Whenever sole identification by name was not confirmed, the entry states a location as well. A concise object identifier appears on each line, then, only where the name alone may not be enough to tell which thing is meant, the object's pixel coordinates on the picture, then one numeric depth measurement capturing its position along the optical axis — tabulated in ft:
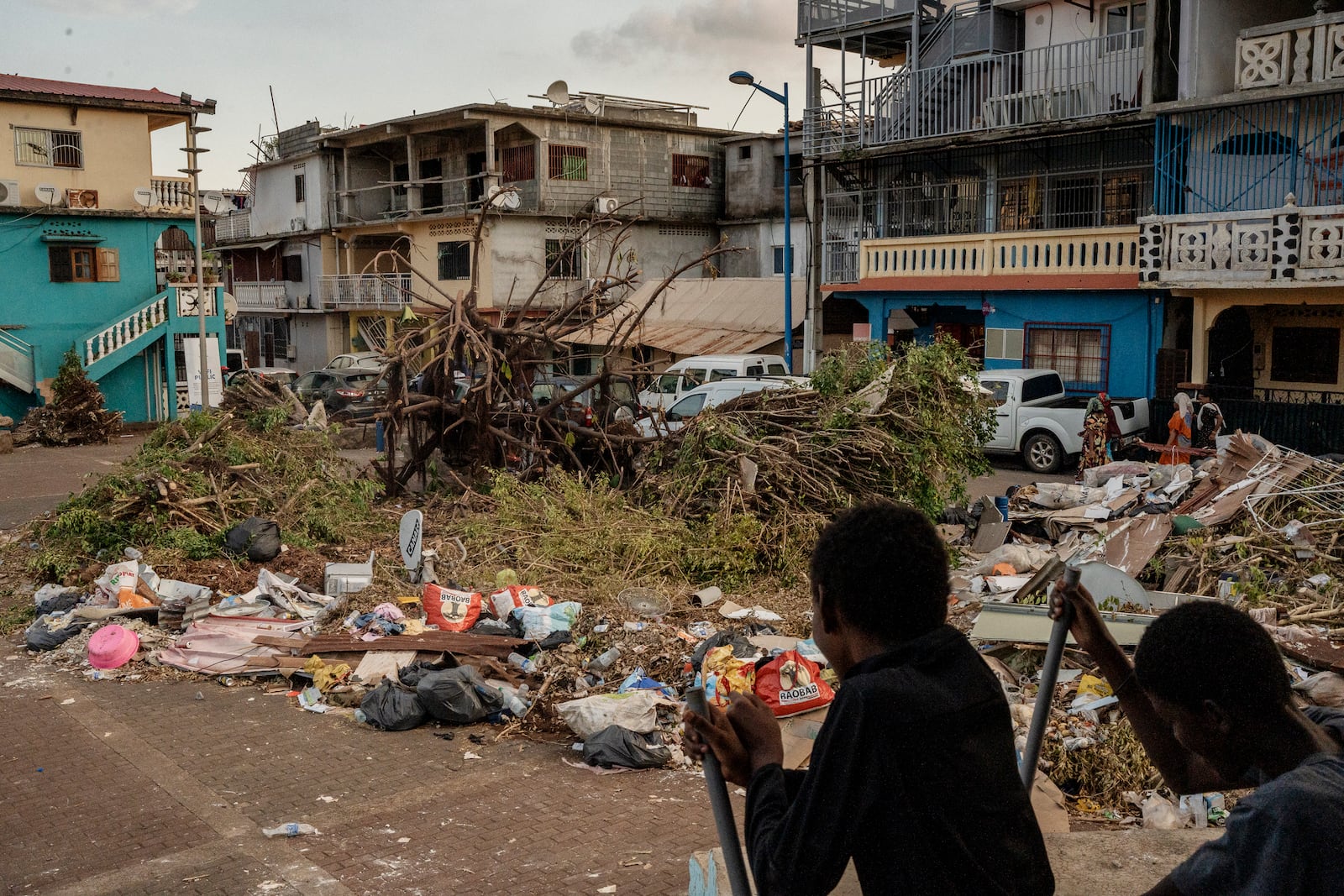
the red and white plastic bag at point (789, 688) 22.43
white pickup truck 63.10
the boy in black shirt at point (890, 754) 7.25
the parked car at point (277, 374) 92.11
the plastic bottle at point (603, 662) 26.73
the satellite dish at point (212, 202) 123.75
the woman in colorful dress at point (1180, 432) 51.93
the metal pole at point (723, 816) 7.51
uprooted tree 44.37
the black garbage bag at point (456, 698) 24.88
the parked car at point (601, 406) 45.96
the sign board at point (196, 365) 100.48
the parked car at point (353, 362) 102.17
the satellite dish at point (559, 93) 111.75
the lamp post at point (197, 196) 86.76
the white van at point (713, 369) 71.97
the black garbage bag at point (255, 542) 36.47
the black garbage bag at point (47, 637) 31.32
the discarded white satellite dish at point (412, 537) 34.63
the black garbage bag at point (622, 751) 22.66
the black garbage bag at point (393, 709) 24.77
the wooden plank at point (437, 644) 27.81
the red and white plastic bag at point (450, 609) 30.40
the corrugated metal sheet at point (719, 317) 96.84
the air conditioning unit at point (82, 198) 97.91
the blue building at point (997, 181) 73.82
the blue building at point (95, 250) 95.81
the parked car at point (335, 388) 84.33
